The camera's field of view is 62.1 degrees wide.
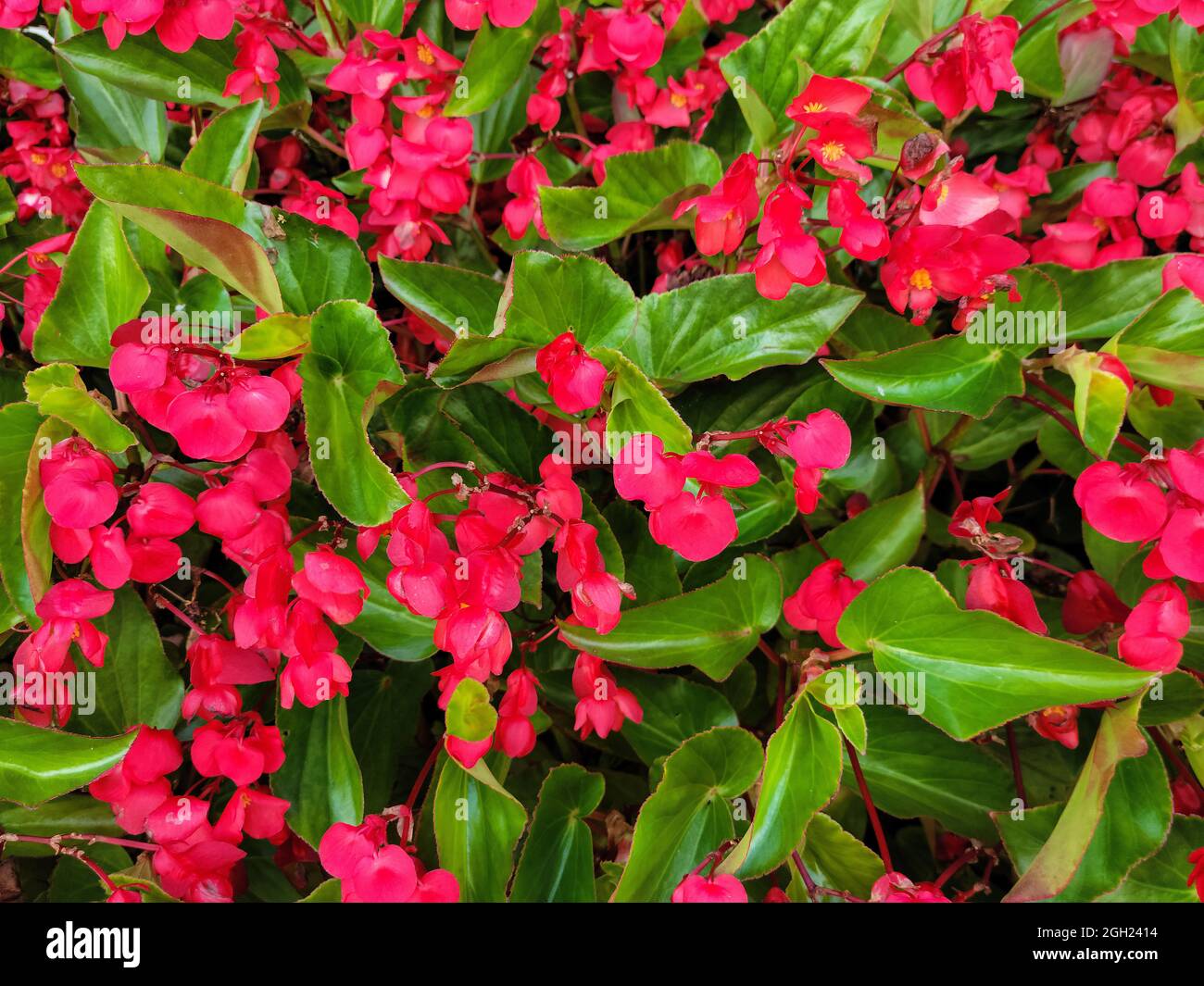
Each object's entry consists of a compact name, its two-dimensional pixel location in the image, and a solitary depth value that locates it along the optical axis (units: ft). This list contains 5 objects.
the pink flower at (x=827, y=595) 2.27
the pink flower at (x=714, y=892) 1.88
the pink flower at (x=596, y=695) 2.21
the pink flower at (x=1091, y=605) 2.34
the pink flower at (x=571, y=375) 1.89
